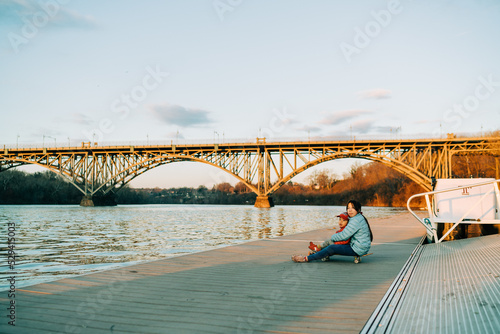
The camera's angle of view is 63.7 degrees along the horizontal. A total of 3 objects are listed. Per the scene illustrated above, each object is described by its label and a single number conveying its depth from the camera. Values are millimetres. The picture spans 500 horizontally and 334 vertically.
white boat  10711
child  7224
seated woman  7062
